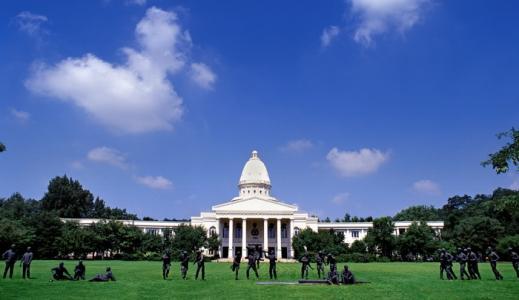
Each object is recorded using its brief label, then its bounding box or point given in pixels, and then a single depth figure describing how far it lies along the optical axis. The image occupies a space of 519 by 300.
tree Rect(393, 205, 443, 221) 107.87
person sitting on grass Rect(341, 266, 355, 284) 22.88
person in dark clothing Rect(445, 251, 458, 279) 26.61
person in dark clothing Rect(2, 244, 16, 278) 24.72
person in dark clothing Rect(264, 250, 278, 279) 26.08
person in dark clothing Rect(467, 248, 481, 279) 26.12
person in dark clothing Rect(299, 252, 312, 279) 26.59
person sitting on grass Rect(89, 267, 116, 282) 24.39
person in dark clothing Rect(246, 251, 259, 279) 26.14
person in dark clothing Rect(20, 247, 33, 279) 24.74
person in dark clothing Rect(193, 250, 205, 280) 25.91
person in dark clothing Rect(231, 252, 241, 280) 26.41
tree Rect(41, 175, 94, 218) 101.38
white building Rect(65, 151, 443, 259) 81.00
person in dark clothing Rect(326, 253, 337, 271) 23.41
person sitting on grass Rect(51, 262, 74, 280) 24.61
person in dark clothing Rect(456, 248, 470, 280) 26.12
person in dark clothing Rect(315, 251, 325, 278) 28.66
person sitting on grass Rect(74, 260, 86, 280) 25.03
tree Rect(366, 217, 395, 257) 71.38
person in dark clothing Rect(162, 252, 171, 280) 26.20
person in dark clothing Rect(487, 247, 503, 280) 25.98
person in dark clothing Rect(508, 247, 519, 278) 27.14
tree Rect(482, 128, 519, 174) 22.27
